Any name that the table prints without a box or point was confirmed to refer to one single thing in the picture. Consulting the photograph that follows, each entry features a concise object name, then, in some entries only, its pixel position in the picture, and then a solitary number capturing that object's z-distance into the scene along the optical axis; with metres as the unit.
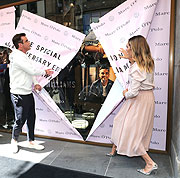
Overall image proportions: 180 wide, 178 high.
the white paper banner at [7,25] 3.46
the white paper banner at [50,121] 3.21
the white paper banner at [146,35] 2.53
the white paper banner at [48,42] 3.08
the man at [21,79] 2.72
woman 2.14
